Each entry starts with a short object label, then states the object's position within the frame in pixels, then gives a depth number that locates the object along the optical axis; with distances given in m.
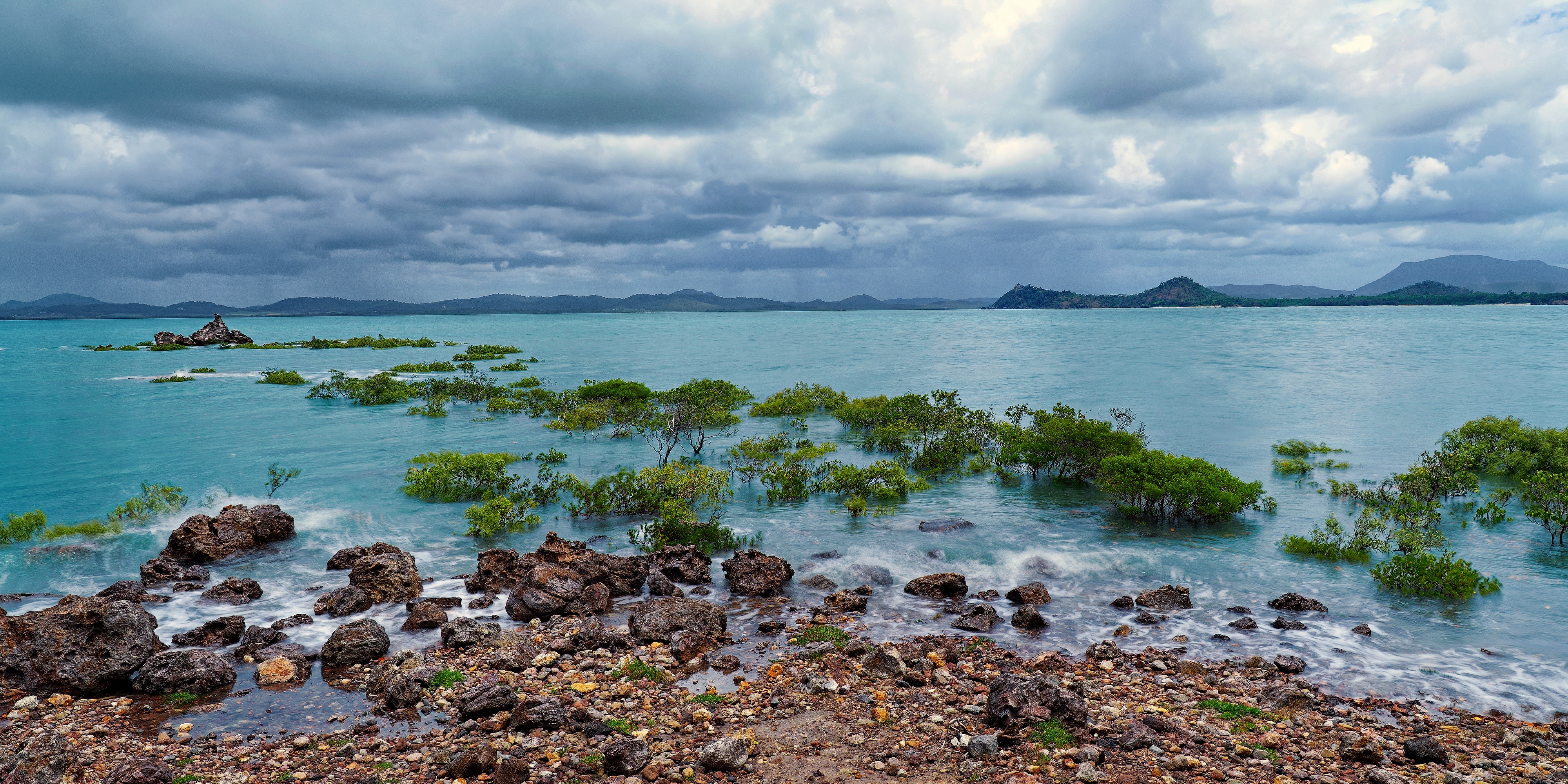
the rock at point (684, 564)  20.03
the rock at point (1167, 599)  17.95
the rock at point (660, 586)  18.53
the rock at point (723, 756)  10.01
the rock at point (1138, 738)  10.53
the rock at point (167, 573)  19.66
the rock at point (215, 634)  15.45
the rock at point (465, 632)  14.98
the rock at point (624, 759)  10.00
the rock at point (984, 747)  10.44
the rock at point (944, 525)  25.86
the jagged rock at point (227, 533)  21.83
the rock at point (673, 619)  15.13
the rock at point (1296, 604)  17.98
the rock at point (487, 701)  11.69
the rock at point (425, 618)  16.34
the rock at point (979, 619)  16.25
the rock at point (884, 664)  13.41
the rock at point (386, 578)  18.16
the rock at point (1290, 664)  14.25
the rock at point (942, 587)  18.73
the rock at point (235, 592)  18.56
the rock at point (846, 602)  17.59
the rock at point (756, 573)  18.89
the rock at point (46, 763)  9.43
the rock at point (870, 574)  20.33
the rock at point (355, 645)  14.27
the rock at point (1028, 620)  16.50
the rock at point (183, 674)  13.03
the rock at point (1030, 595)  18.19
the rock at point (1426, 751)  10.41
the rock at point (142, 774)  9.61
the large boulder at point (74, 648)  13.21
